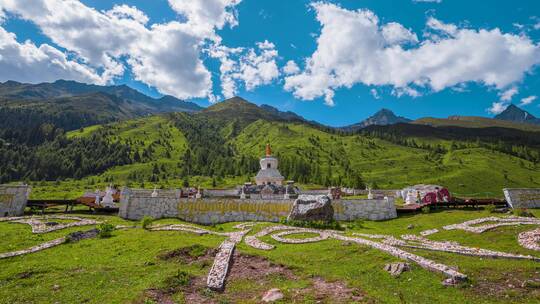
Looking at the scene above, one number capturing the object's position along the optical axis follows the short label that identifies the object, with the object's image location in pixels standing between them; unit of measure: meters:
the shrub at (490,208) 34.01
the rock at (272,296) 13.63
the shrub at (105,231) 26.00
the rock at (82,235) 24.48
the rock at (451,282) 14.34
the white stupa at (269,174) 66.56
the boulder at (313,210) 32.69
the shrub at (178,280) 15.62
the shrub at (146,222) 30.75
